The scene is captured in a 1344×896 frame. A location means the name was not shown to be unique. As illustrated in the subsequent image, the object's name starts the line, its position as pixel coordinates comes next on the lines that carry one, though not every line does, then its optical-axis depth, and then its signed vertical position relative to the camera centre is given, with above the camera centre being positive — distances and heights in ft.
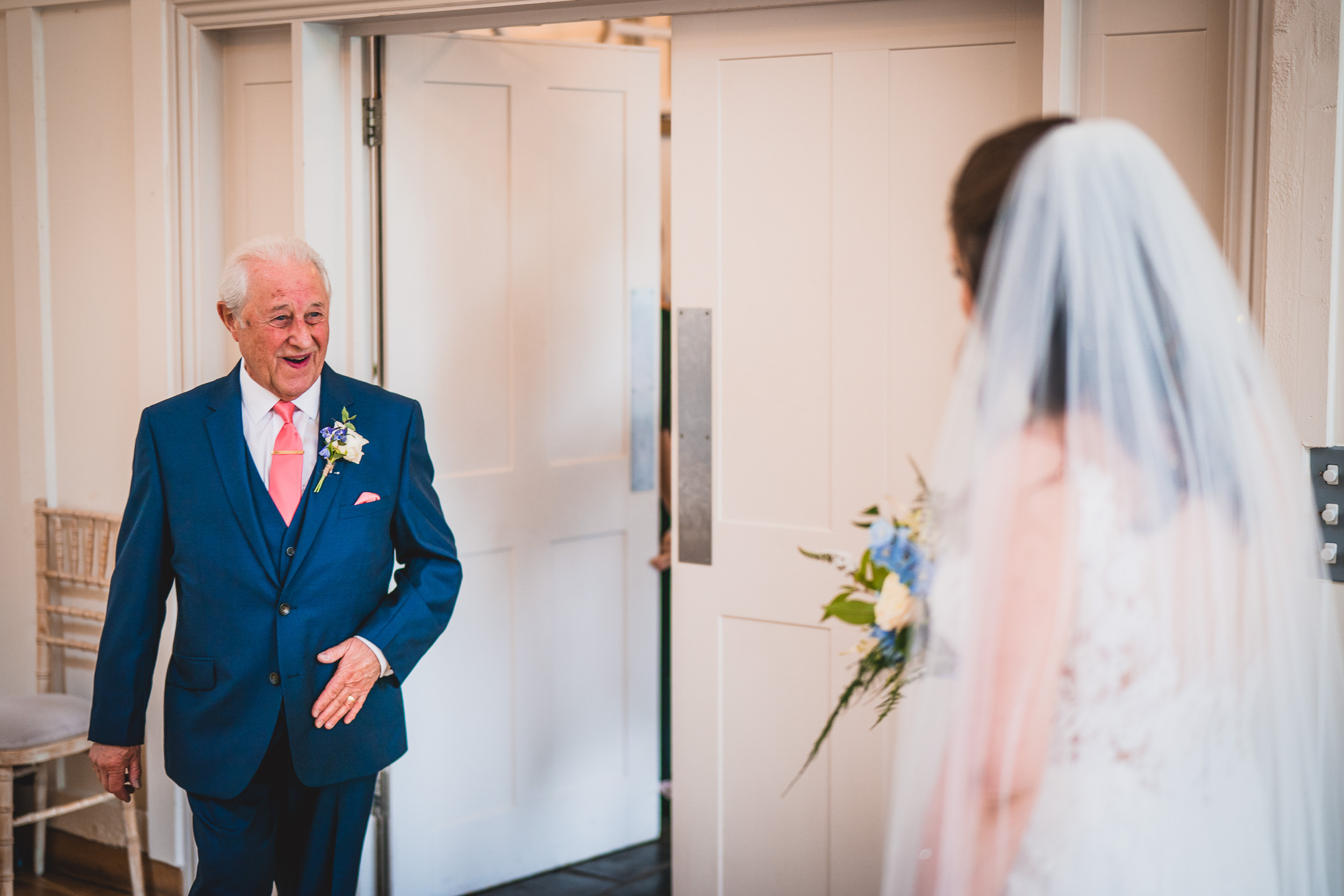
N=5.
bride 4.41 -0.72
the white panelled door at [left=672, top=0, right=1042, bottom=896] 8.43 +0.22
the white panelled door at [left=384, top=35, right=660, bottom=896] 10.69 -0.54
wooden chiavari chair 9.65 -2.93
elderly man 7.44 -1.51
